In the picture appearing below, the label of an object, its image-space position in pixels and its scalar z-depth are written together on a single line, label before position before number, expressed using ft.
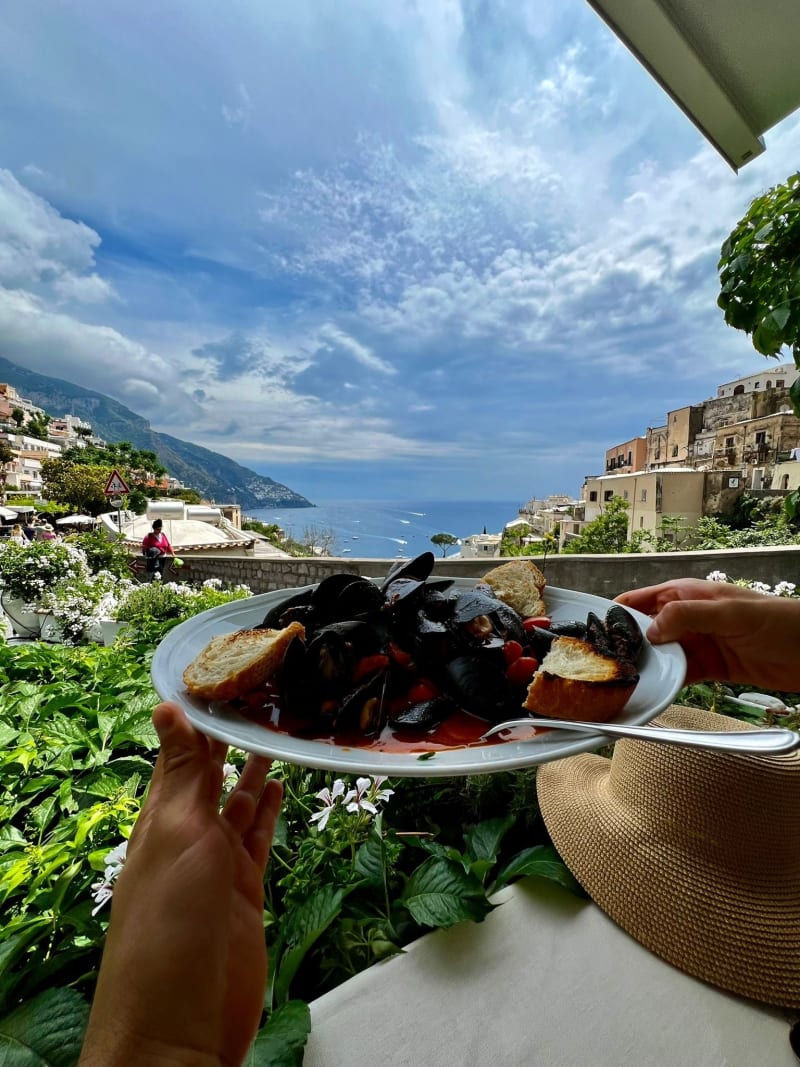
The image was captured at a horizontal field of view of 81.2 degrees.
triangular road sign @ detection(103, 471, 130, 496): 27.89
